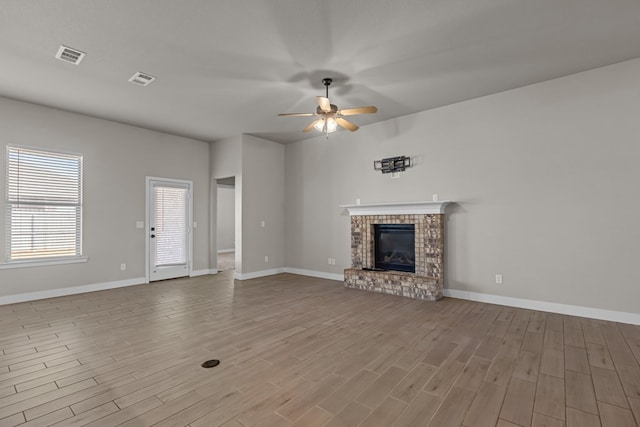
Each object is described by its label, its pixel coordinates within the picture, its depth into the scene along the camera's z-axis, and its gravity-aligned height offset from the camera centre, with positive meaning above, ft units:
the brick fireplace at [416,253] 15.55 -1.79
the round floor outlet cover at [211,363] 8.52 -3.99
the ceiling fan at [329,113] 12.17 +4.55
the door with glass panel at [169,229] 20.24 -0.32
